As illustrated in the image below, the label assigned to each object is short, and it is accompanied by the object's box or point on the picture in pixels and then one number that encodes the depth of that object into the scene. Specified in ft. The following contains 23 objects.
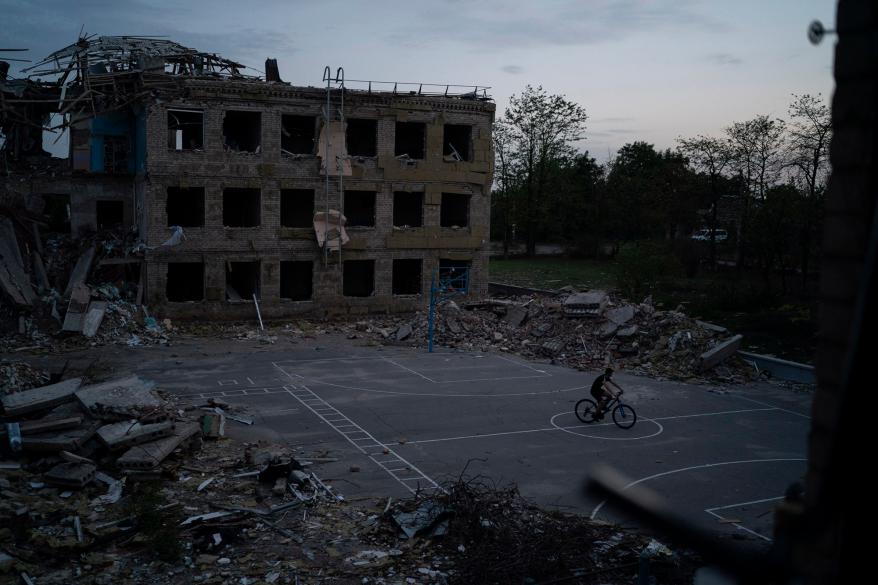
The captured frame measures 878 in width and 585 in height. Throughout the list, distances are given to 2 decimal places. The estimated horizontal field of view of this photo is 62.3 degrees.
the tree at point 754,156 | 147.74
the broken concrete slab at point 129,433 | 47.47
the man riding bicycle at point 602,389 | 61.87
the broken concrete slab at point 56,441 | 47.11
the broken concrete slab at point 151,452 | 45.93
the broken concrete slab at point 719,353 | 84.38
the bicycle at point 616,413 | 62.64
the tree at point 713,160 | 156.87
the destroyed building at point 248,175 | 107.65
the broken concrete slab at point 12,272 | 93.45
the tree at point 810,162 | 122.93
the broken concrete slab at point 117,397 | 51.61
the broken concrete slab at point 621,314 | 94.38
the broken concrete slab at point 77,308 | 91.40
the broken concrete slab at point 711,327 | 90.61
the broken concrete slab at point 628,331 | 92.17
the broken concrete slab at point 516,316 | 105.19
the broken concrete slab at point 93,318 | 91.86
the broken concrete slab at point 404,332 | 102.42
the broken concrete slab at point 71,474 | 43.68
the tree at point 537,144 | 220.84
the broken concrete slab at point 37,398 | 50.67
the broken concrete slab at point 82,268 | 101.60
